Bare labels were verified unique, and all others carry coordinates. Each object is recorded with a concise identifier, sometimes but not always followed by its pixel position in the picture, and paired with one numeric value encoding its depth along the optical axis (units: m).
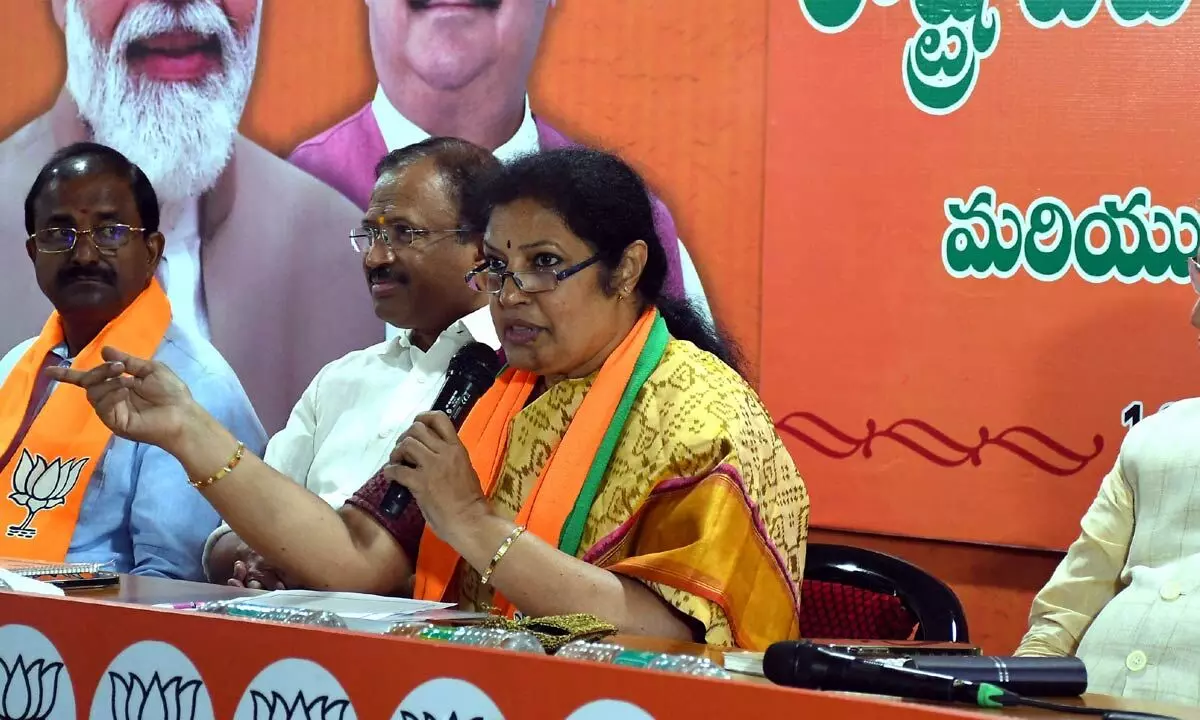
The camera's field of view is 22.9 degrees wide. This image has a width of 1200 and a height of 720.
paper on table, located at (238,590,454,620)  2.41
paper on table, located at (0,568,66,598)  2.42
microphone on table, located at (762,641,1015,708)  2.15
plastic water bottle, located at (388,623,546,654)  2.25
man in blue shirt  3.09
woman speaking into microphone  2.60
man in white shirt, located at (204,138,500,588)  3.04
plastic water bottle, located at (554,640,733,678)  2.20
